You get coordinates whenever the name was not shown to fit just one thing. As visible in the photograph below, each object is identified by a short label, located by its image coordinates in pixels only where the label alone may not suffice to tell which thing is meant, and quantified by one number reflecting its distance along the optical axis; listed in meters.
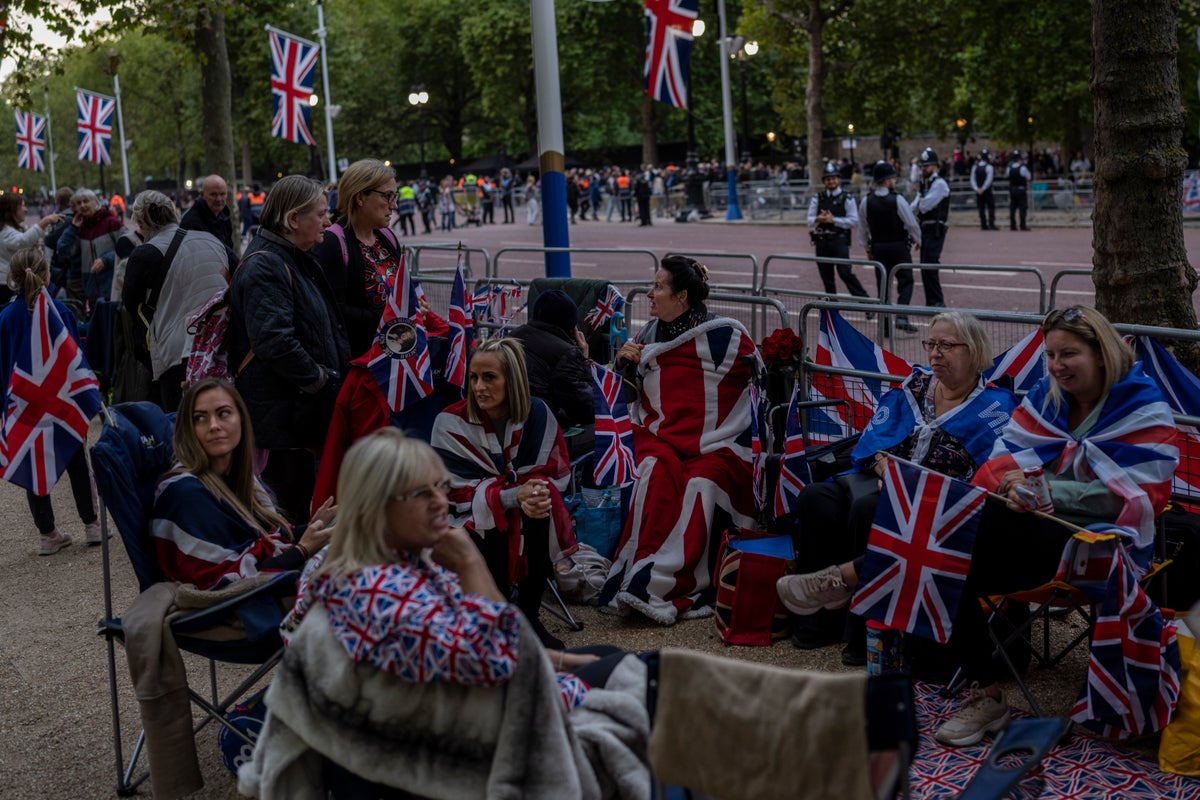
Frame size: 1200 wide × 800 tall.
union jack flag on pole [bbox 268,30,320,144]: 24.12
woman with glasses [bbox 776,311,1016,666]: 5.41
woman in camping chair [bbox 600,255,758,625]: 6.29
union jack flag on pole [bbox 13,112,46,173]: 36.81
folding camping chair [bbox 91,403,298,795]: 4.34
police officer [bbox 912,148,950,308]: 16.55
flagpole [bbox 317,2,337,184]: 41.72
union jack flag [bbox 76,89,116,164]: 33.41
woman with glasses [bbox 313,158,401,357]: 6.64
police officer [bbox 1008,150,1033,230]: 29.23
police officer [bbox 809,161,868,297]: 15.95
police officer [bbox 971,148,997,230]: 29.28
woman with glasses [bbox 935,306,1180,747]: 4.71
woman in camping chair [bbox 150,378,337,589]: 4.58
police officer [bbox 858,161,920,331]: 14.62
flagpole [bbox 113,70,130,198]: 59.86
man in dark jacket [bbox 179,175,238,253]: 8.37
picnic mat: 4.33
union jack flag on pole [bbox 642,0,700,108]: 15.49
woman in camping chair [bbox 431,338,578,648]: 5.68
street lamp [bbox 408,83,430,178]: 50.87
